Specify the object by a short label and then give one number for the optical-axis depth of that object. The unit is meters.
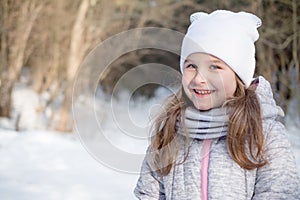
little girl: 1.64
